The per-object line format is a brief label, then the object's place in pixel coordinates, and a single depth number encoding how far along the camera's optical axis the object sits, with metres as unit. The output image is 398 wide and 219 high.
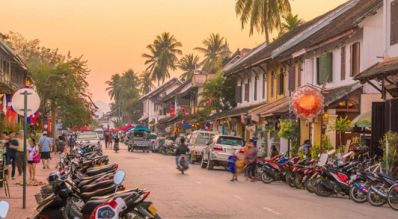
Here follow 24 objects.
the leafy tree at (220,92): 58.97
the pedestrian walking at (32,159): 24.62
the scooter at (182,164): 32.22
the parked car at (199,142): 43.19
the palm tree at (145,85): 140.75
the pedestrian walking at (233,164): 27.84
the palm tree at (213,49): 105.94
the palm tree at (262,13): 56.59
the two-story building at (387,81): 25.34
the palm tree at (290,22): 61.90
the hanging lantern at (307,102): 30.05
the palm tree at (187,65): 117.56
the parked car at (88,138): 51.41
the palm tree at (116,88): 155.88
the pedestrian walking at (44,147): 30.83
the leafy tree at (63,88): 57.41
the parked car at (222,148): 35.81
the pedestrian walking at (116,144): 66.19
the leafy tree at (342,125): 28.91
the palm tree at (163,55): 118.06
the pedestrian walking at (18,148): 25.91
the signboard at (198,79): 74.94
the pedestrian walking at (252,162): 28.53
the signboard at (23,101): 16.45
